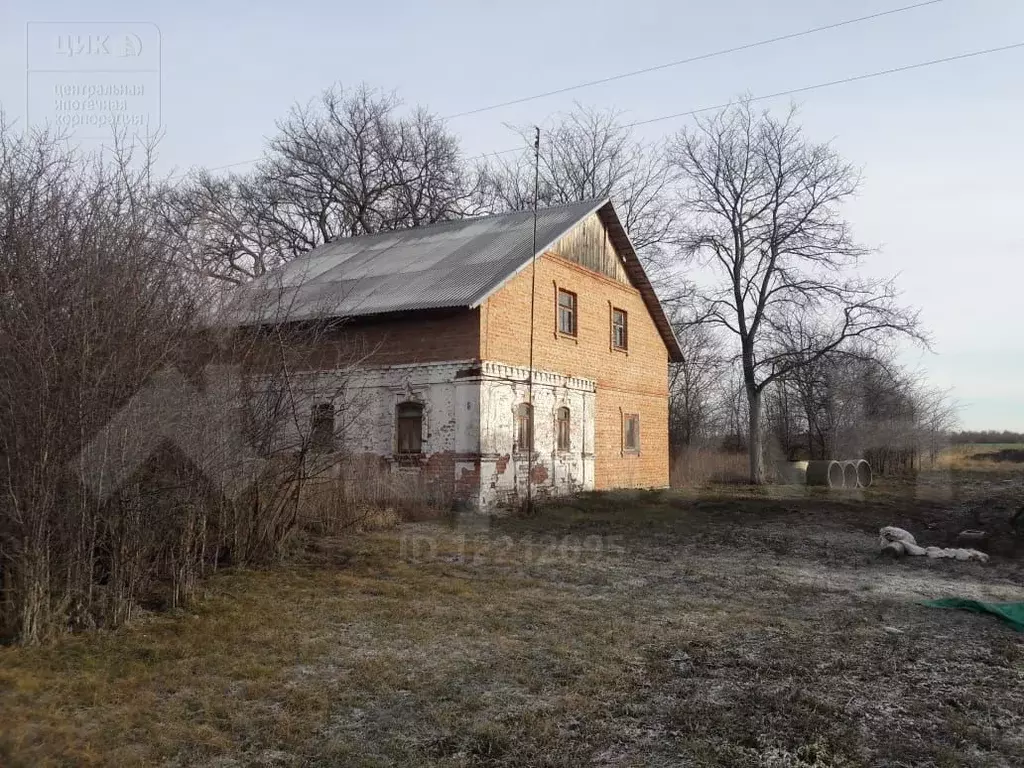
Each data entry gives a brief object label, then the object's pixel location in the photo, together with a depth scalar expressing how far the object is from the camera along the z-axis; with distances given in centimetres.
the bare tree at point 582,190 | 3388
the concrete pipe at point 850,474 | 2693
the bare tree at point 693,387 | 3844
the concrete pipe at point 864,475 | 2808
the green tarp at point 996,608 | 706
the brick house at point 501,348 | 1608
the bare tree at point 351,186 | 3462
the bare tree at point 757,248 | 2825
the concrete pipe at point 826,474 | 2623
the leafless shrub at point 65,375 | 555
